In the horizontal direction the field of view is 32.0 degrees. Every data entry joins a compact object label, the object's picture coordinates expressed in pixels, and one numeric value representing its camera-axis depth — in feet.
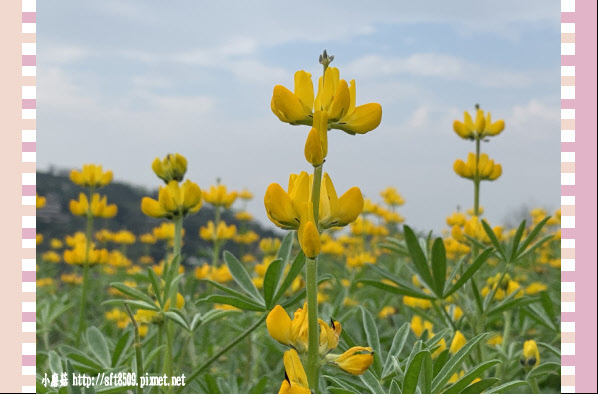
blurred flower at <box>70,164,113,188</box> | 3.19
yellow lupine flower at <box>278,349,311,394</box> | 1.65
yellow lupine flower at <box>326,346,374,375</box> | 1.67
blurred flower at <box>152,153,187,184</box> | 2.28
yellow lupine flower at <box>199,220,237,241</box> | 3.75
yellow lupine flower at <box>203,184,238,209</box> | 3.60
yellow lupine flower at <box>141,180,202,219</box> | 2.24
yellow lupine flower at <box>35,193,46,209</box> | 4.32
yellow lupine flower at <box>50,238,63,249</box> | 12.95
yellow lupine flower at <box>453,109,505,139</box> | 2.69
